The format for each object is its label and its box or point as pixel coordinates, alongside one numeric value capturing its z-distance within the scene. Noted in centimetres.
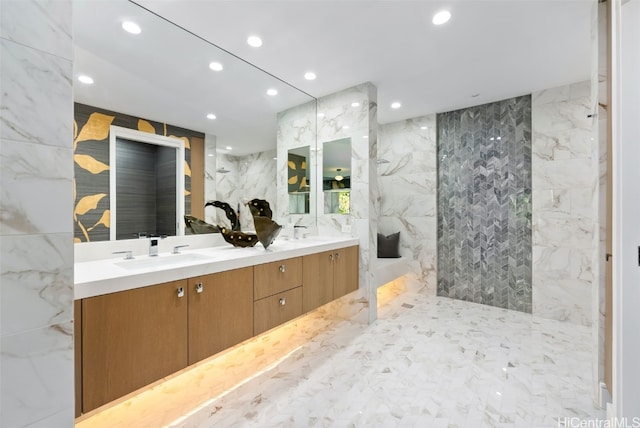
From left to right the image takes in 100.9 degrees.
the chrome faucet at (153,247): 181
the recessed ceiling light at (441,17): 186
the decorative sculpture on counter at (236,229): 206
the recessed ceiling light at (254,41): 210
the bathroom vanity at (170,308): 111
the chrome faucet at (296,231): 301
